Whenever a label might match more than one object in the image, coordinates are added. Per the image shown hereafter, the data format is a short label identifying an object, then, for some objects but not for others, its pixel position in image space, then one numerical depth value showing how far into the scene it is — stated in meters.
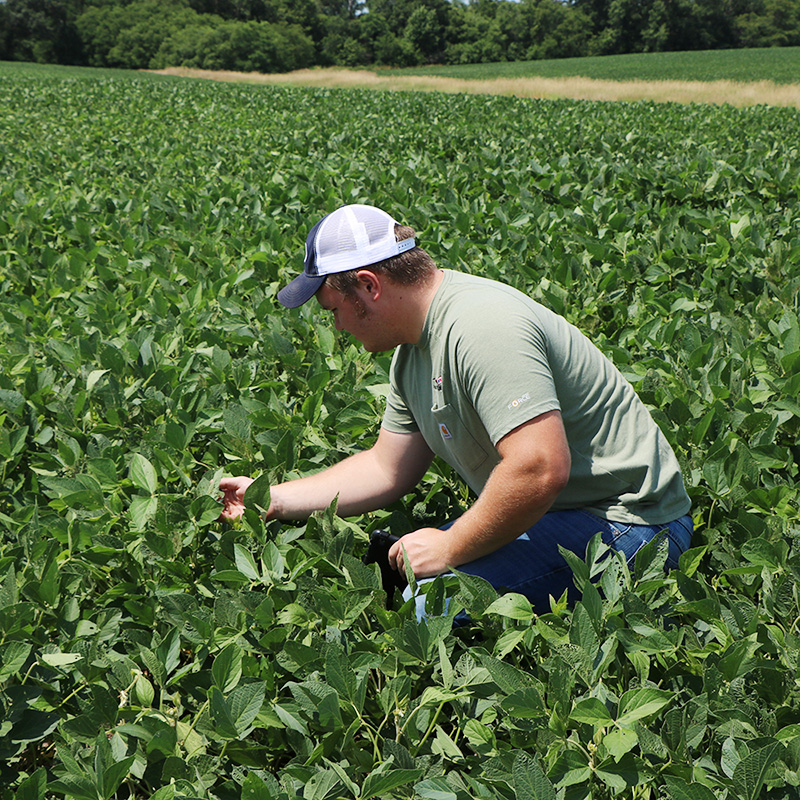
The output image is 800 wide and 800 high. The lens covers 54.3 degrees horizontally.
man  2.19
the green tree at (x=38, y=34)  71.38
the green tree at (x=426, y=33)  82.19
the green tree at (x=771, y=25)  78.44
